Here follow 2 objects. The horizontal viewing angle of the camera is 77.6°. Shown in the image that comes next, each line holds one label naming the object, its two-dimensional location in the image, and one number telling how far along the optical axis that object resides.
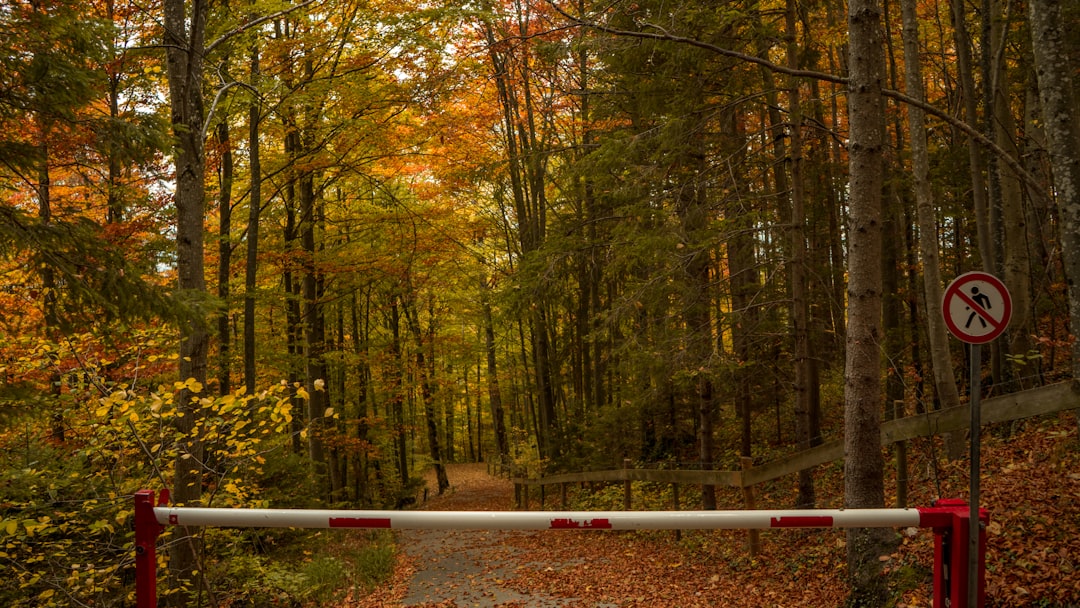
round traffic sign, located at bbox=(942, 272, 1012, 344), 4.38
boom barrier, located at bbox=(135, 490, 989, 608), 3.37
